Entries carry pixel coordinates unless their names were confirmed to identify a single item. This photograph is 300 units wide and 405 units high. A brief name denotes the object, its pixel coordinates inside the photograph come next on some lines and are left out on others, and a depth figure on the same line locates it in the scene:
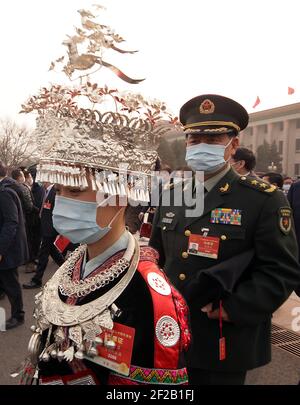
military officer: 2.23
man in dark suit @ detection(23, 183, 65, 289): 6.70
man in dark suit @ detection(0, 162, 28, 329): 4.88
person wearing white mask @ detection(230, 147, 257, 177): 4.33
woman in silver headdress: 1.54
